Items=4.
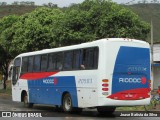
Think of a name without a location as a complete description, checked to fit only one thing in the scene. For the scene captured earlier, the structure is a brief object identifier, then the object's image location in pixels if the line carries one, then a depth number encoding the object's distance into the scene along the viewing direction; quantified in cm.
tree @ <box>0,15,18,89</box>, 3891
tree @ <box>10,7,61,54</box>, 3297
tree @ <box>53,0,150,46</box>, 2686
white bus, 1714
